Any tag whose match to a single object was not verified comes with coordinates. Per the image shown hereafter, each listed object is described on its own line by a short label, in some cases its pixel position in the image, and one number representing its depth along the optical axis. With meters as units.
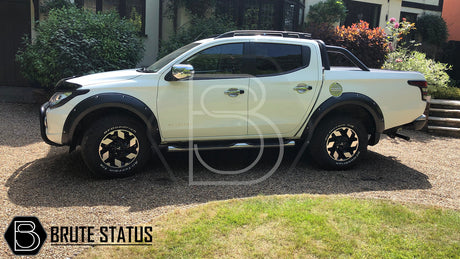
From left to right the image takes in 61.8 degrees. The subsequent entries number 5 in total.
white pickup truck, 4.80
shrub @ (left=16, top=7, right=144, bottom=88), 8.44
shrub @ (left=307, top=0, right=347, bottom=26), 14.03
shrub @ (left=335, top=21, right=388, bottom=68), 10.98
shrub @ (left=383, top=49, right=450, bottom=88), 9.84
